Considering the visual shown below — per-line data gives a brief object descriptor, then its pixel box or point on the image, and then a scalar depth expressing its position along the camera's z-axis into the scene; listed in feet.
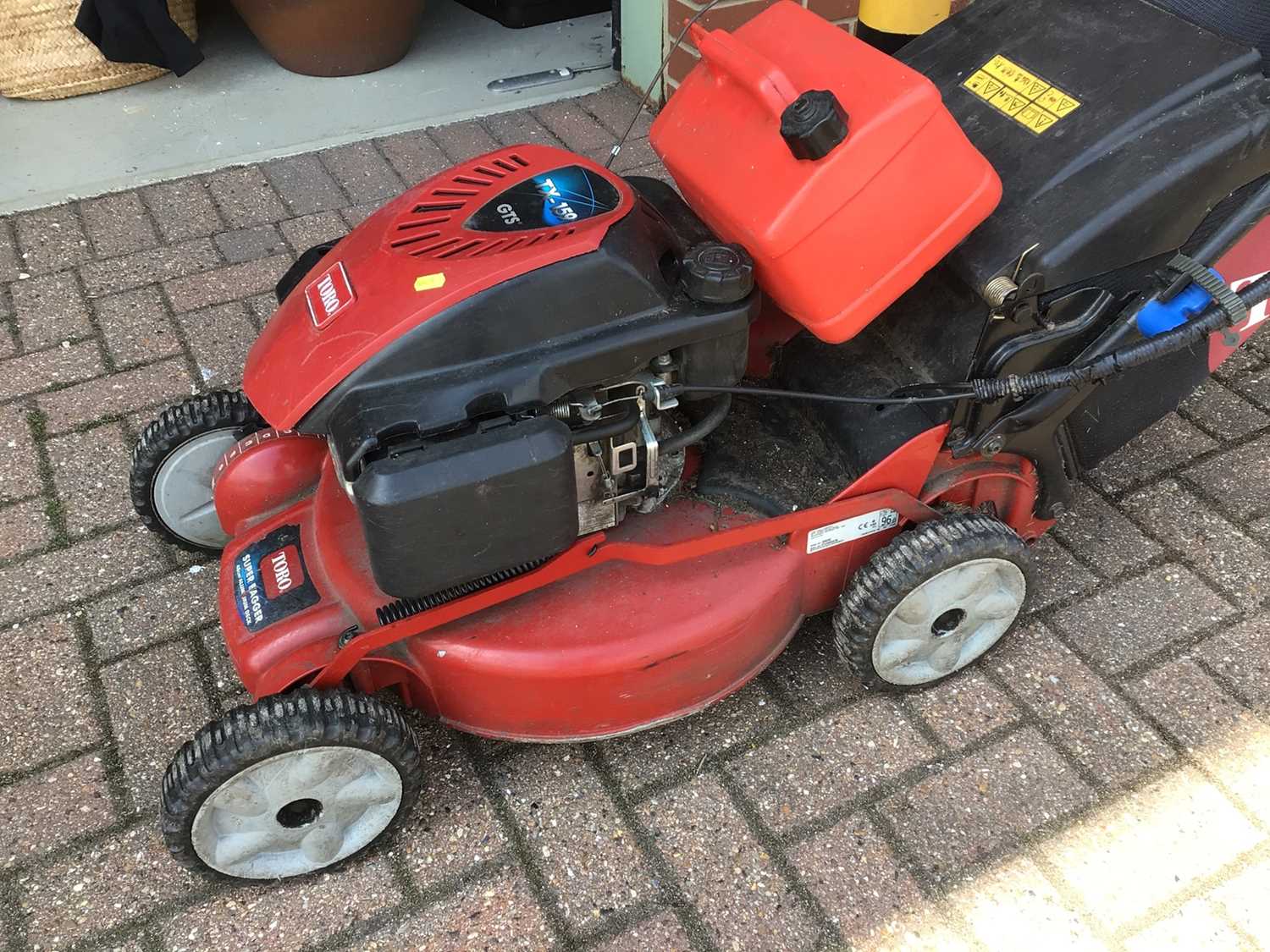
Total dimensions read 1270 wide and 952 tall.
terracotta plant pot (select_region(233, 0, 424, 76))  9.66
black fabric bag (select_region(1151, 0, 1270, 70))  4.62
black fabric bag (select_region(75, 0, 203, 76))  9.06
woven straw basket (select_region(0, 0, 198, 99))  9.16
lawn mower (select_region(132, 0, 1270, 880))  3.85
